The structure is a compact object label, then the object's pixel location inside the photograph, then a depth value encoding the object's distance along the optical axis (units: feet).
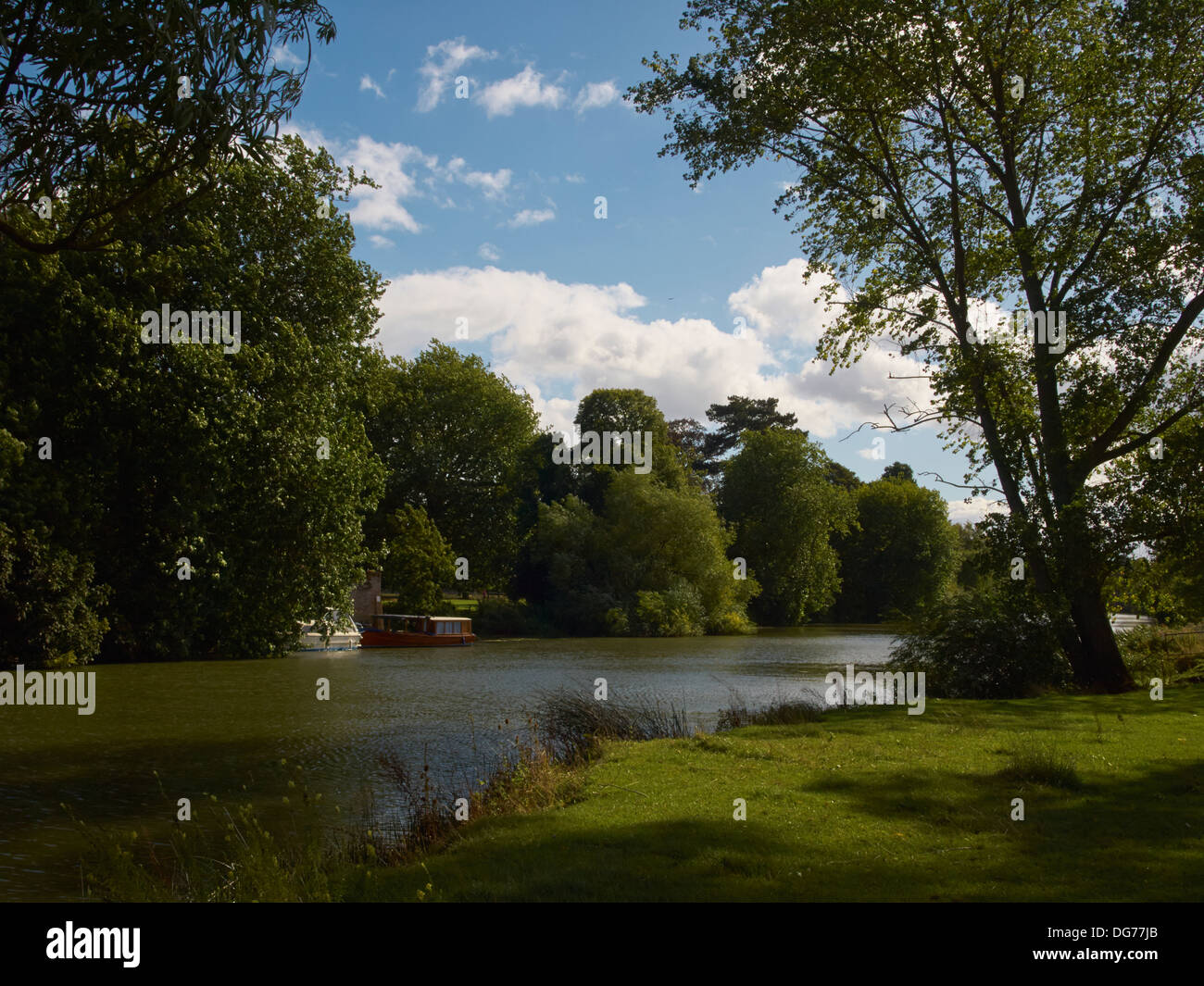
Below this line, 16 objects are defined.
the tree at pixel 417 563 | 177.68
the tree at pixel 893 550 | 264.72
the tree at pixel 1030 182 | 67.21
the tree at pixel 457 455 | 200.75
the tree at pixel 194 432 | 95.25
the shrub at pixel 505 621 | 187.32
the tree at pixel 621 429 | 218.79
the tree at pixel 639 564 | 183.62
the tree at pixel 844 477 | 320.56
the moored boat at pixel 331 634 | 127.44
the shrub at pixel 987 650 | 68.03
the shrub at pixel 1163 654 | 71.88
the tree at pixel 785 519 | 230.68
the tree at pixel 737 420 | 312.29
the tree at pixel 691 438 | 303.89
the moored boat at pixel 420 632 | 155.74
